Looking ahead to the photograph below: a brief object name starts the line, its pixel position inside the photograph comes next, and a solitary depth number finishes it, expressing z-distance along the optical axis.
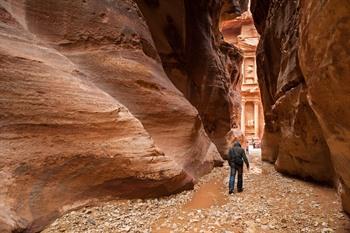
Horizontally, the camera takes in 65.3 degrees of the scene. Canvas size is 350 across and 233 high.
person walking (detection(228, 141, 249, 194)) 7.79
